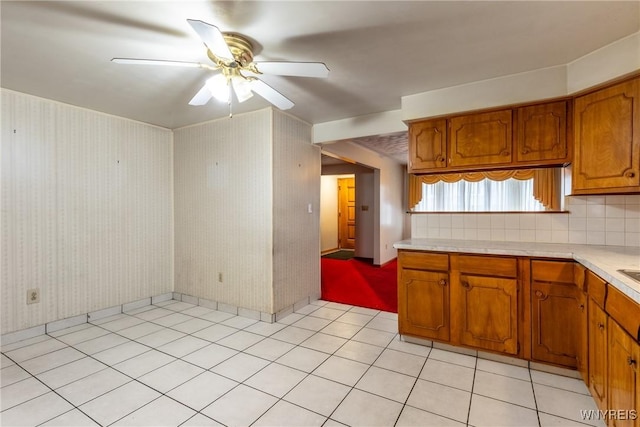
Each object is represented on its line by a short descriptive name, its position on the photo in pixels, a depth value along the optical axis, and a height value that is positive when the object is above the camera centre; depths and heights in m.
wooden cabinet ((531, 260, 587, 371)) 2.14 -0.78
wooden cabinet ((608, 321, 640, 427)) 1.25 -0.76
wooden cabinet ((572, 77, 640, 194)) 2.01 +0.49
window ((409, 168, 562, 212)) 2.67 +0.18
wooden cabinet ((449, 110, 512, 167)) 2.57 +0.63
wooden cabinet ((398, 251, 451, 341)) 2.58 -0.76
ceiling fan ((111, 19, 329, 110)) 1.64 +0.88
